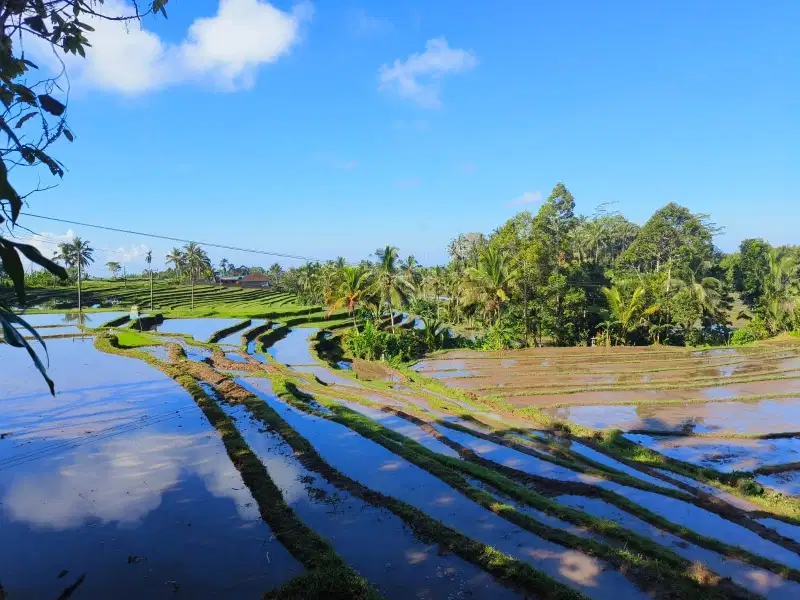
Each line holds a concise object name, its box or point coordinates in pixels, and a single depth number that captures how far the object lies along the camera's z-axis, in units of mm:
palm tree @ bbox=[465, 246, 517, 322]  27406
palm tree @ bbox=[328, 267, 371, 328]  29453
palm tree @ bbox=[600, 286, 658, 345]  26531
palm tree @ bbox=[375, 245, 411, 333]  29016
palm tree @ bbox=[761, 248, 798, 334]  29859
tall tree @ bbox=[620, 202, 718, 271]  36531
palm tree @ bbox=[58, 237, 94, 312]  50000
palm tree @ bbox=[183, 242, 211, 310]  59531
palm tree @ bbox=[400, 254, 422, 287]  39981
